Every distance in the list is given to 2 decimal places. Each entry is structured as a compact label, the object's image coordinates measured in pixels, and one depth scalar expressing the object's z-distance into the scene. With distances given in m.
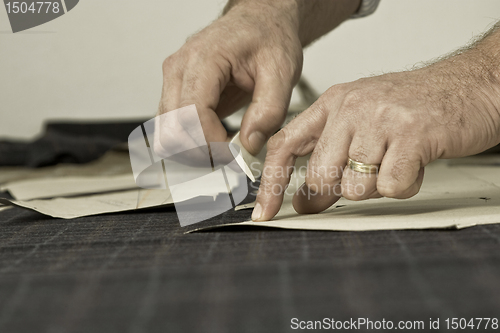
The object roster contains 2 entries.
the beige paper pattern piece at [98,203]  0.77
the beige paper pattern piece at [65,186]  1.09
